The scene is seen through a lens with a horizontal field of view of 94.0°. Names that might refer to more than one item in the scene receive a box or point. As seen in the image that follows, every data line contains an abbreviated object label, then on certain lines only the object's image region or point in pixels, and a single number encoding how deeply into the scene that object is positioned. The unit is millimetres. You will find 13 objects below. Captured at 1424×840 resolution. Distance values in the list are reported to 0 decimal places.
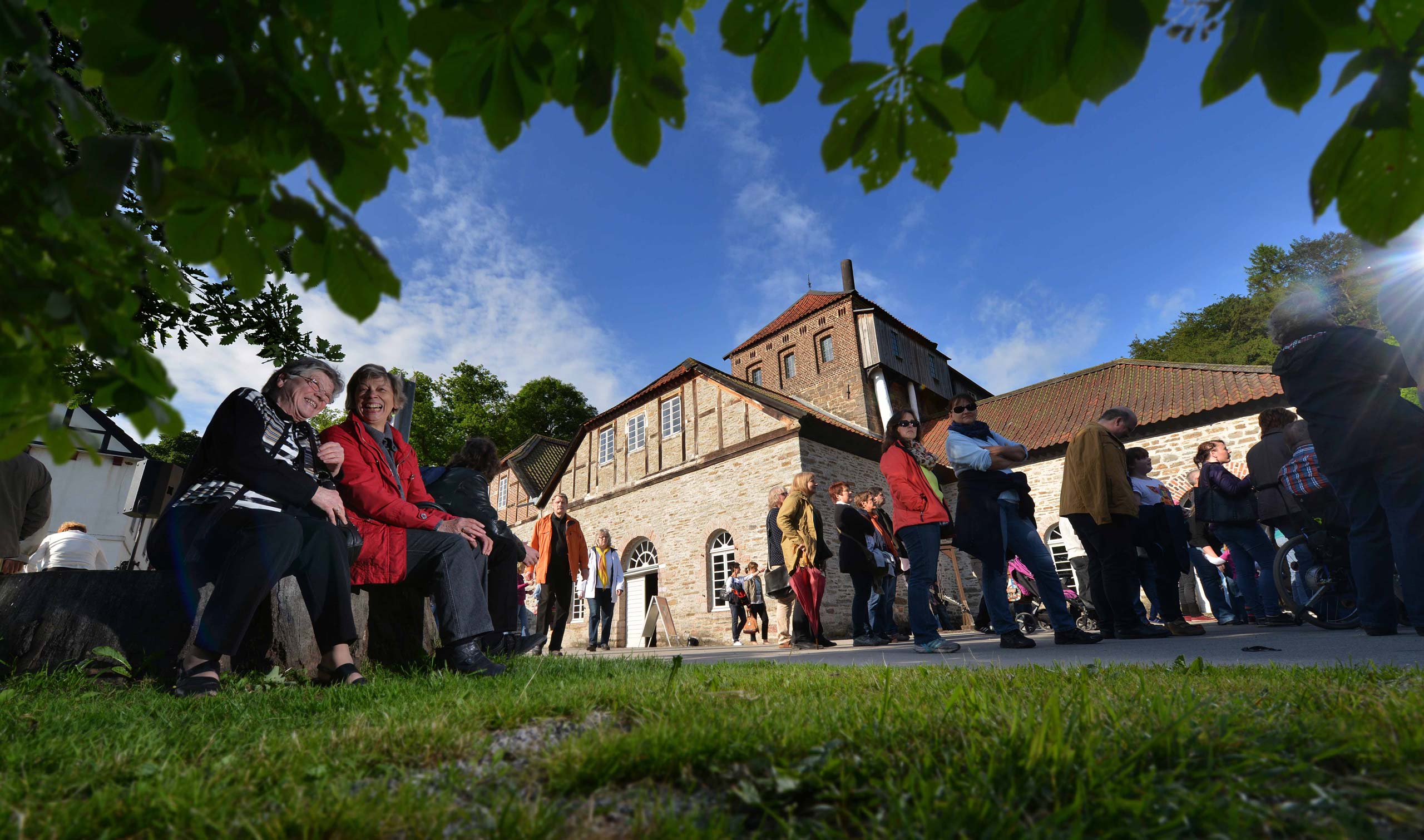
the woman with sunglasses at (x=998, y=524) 4883
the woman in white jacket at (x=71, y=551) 5992
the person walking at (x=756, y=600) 13062
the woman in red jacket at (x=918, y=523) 5000
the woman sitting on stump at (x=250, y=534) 2670
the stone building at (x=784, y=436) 15703
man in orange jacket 7984
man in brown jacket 4875
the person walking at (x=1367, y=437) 3539
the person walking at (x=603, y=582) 10305
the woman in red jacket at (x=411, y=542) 3293
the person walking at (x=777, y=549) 7855
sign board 12891
